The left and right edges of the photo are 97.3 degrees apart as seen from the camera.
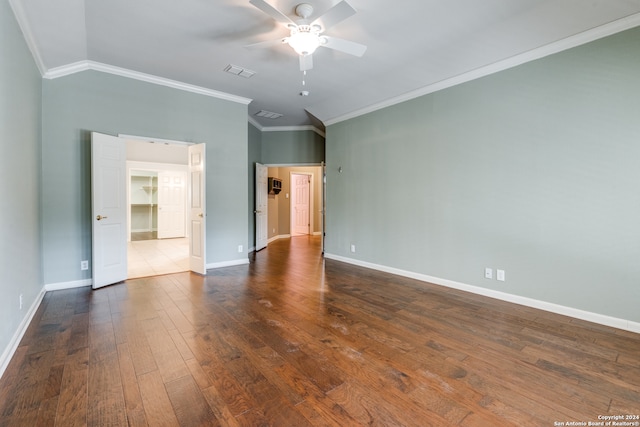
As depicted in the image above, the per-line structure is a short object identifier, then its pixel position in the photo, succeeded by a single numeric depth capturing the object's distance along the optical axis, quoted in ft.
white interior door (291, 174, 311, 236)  33.68
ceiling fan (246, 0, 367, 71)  7.98
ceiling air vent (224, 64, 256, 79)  13.50
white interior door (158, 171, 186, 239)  29.96
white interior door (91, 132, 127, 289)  12.75
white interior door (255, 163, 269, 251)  22.68
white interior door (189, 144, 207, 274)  15.42
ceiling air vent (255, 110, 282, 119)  19.98
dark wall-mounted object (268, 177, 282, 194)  27.30
